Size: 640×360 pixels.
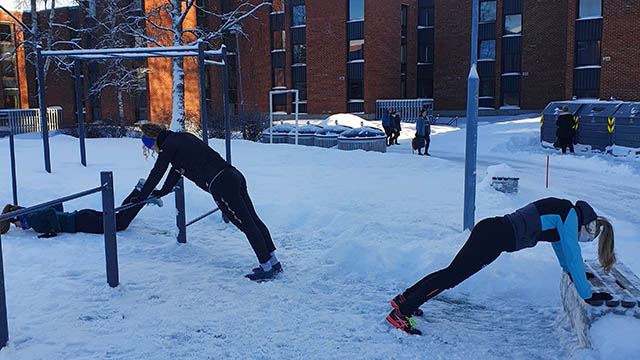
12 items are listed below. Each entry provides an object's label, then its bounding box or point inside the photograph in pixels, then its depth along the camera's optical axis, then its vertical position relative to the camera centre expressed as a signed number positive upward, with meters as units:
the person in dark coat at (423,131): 18.72 -0.81
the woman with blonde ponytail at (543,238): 4.08 -0.97
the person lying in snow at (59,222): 7.16 -1.39
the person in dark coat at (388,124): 23.73 -0.71
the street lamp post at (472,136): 6.95 -0.37
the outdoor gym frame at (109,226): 5.25 -1.06
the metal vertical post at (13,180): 8.72 -1.05
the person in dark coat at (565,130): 18.91 -0.85
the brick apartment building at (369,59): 37.44 +3.28
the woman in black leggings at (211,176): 5.61 -0.65
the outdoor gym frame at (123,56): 8.11 +0.82
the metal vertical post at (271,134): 19.89 -0.89
